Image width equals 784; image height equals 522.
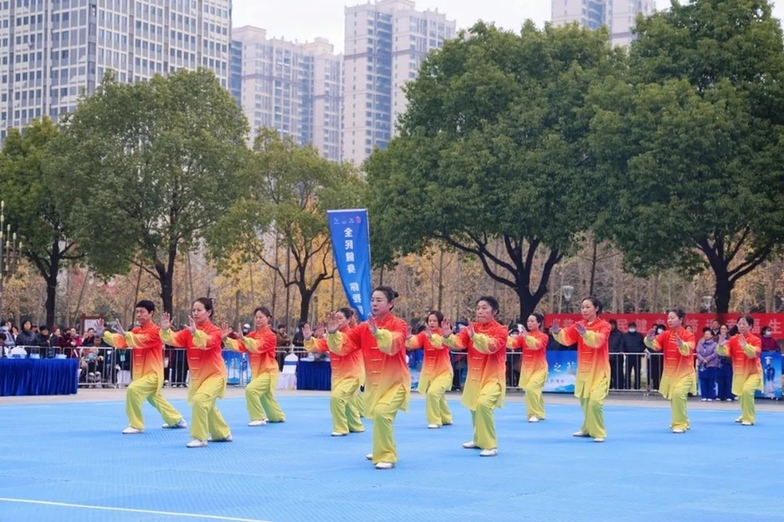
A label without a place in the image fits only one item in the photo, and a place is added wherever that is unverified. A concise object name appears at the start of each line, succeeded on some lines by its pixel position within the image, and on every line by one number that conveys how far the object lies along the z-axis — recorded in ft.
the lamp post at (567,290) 131.75
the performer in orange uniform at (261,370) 57.88
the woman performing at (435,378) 56.75
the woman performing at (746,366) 61.36
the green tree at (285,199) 138.62
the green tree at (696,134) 95.55
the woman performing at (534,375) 62.80
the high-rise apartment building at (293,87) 505.25
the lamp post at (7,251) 141.38
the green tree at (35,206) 151.84
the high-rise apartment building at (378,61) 469.16
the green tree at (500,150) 108.06
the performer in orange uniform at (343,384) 52.29
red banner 89.56
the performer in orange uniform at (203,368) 46.75
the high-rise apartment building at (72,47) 343.26
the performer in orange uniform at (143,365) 51.67
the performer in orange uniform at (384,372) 39.68
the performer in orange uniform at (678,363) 56.34
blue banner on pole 79.46
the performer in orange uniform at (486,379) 44.52
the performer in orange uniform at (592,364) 50.11
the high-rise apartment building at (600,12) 420.77
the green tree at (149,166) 138.51
